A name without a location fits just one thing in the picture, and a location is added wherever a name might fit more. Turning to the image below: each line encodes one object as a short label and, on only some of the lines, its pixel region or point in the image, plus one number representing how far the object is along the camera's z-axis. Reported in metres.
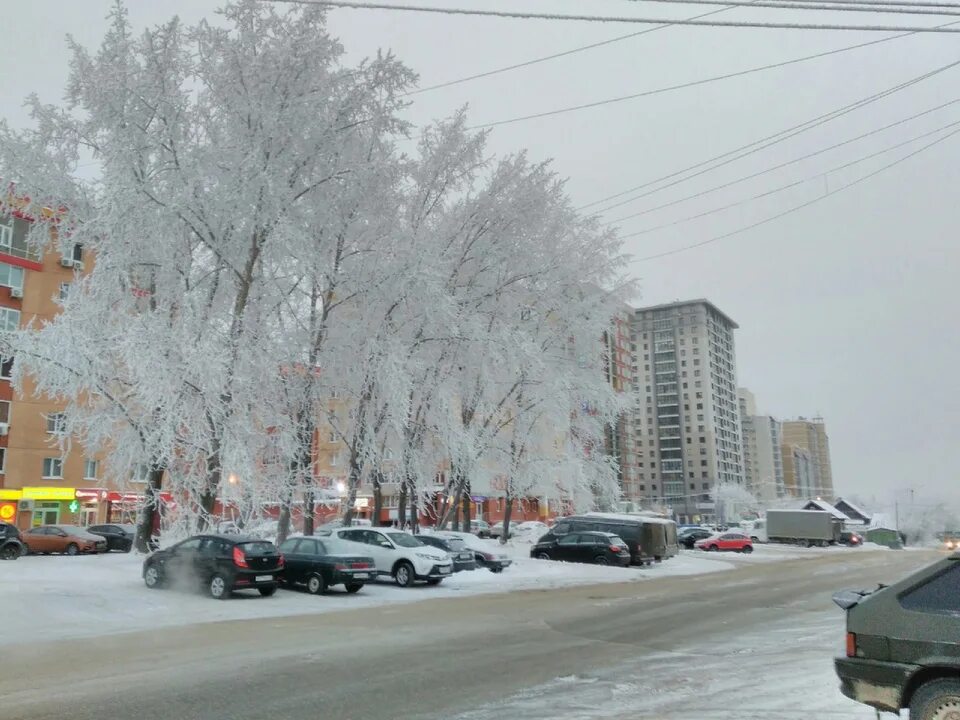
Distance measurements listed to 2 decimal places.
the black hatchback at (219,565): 16.86
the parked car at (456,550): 23.97
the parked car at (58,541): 32.06
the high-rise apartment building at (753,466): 187.88
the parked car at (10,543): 26.48
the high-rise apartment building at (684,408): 168.75
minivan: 31.72
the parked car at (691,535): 53.03
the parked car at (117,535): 34.50
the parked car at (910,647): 5.25
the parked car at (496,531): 53.12
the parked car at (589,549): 30.19
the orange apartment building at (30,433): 45.81
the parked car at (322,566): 18.48
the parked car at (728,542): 48.50
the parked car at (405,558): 20.70
